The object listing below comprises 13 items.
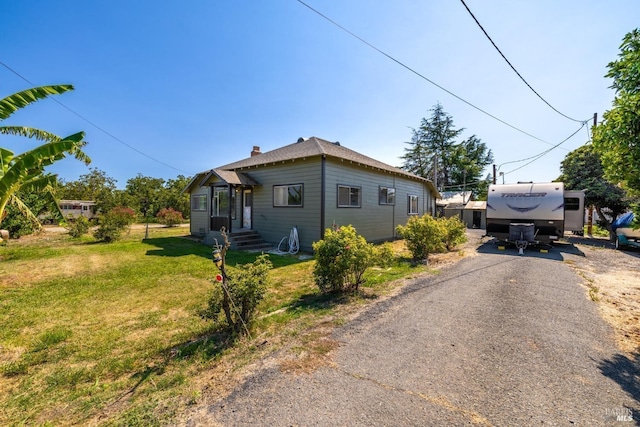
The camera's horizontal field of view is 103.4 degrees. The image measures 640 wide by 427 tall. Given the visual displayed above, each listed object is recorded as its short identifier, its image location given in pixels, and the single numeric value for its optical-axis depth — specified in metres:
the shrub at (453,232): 10.63
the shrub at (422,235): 8.77
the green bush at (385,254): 5.96
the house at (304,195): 10.61
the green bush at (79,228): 14.23
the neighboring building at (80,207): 29.64
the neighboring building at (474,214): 23.36
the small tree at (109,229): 12.88
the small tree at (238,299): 3.64
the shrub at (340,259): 5.31
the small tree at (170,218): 24.27
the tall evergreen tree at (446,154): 35.41
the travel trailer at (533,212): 10.78
